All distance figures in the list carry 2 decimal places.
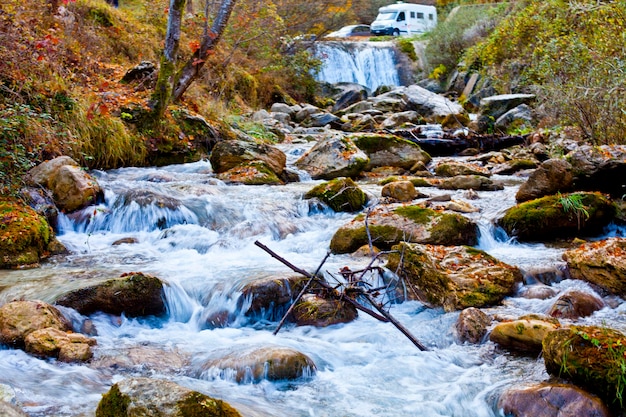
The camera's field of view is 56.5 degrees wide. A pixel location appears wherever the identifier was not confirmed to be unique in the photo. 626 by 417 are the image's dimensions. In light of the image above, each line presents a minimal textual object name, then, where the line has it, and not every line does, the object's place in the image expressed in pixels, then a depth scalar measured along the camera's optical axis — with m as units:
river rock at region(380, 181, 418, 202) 8.98
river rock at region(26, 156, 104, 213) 7.67
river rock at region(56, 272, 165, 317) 4.77
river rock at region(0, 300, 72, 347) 4.05
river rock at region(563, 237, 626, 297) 5.17
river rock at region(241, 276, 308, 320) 5.05
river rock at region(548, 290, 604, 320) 4.73
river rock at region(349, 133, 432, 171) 12.38
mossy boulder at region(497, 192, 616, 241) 7.15
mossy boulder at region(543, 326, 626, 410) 3.15
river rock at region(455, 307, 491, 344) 4.48
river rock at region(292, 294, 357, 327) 4.82
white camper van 34.84
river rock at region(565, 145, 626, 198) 7.93
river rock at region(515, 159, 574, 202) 8.00
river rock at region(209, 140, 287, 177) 10.98
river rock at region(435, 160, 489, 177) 11.23
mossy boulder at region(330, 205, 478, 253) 6.71
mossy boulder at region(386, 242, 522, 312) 5.16
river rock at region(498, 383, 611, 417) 3.12
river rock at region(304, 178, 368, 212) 8.84
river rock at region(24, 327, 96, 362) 3.93
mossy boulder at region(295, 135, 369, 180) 11.34
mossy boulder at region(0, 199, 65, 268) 6.02
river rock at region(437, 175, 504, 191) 9.92
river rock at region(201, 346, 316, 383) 3.84
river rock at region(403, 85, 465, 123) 18.24
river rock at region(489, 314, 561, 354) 4.16
